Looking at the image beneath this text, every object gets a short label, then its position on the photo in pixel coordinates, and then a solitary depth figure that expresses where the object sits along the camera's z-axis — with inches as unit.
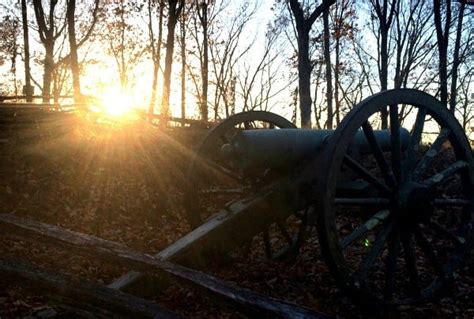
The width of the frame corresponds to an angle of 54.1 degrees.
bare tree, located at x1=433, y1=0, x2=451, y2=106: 665.6
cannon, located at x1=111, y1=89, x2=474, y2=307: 137.2
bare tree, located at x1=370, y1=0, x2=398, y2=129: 709.9
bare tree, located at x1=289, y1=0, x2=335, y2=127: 560.1
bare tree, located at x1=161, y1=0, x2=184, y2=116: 709.3
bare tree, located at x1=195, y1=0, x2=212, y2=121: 996.6
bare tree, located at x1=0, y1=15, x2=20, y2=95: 1173.1
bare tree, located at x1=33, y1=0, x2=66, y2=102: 737.0
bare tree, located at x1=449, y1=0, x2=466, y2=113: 833.5
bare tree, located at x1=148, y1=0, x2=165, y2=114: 851.7
